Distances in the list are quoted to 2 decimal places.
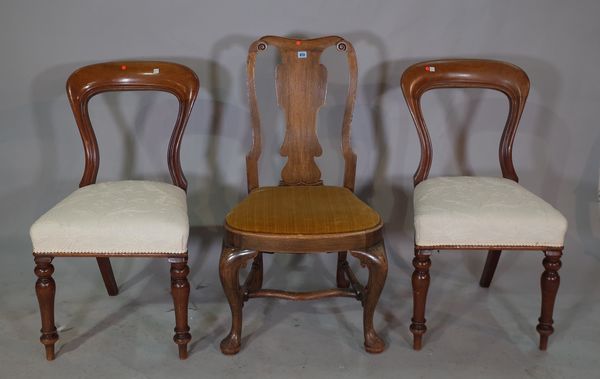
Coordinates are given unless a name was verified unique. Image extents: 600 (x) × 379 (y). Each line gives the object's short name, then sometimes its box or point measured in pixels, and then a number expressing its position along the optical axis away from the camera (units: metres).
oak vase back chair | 2.33
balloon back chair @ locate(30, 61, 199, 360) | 2.35
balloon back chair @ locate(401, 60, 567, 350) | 2.42
